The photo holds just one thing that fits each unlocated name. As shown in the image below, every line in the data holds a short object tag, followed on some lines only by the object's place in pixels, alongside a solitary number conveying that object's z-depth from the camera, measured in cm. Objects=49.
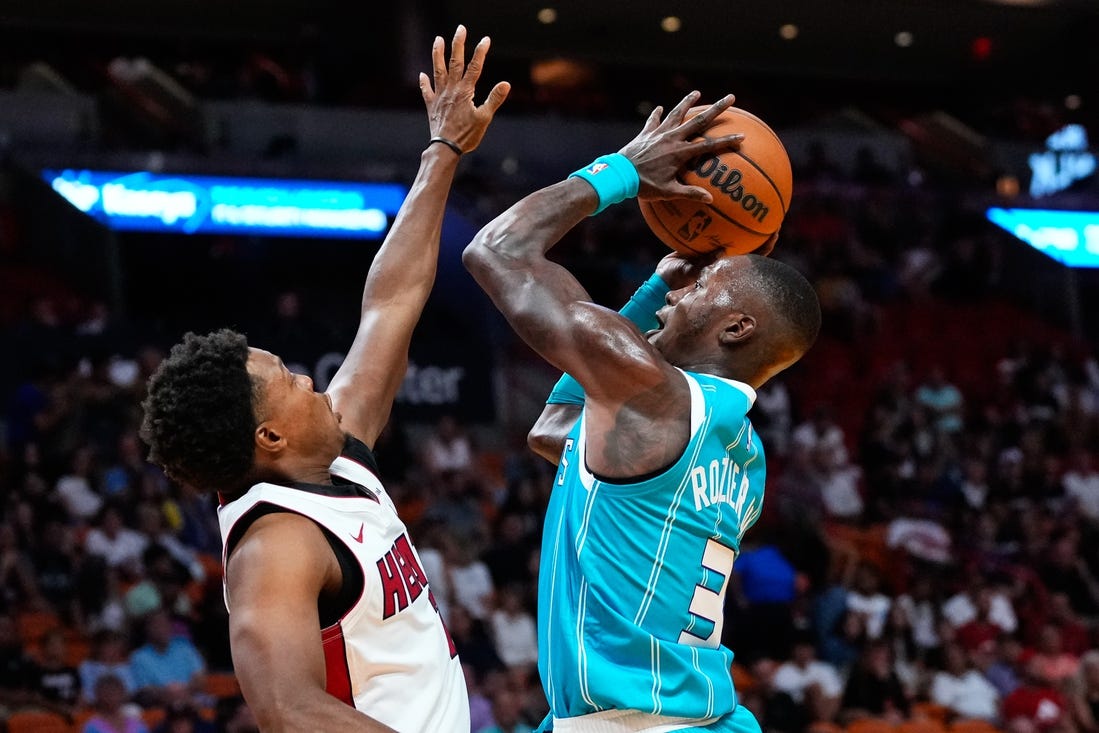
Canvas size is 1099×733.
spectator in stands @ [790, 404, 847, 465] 1373
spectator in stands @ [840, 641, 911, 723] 1041
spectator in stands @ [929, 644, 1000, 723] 1096
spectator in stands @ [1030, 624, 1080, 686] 1122
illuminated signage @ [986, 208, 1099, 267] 1925
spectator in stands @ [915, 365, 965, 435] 1508
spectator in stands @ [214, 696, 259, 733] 844
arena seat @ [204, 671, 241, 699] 916
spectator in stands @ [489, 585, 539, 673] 1024
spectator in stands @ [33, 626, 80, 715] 887
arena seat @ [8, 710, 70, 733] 855
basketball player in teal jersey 334
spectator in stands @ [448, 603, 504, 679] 978
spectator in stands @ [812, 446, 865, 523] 1359
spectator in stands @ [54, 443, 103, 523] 1069
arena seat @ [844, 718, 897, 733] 1004
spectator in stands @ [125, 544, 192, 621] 966
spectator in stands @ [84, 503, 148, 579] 1008
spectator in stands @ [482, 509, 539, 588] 1096
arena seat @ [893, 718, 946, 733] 1017
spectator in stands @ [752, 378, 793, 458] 1402
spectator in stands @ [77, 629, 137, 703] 897
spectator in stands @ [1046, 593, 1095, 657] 1208
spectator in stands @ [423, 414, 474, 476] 1270
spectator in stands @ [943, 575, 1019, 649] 1184
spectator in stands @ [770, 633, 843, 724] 1020
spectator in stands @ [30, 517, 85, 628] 995
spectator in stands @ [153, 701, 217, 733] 827
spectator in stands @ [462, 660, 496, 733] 924
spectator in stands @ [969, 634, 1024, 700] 1126
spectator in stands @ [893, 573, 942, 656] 1162
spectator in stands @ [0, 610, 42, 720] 880
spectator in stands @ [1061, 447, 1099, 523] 1428
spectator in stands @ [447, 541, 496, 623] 1055
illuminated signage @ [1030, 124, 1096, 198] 2016
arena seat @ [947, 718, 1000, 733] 1052
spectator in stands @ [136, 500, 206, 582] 1020
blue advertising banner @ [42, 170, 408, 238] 1563
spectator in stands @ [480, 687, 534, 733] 913
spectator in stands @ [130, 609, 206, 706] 895
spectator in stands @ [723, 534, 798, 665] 1077
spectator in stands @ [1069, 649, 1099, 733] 1091
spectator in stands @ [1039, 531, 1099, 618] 1302
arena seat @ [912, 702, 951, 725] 1077
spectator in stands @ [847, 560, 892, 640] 1137
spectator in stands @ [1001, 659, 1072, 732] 1075
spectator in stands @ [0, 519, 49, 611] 980
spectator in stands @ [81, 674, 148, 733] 843
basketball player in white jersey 279
